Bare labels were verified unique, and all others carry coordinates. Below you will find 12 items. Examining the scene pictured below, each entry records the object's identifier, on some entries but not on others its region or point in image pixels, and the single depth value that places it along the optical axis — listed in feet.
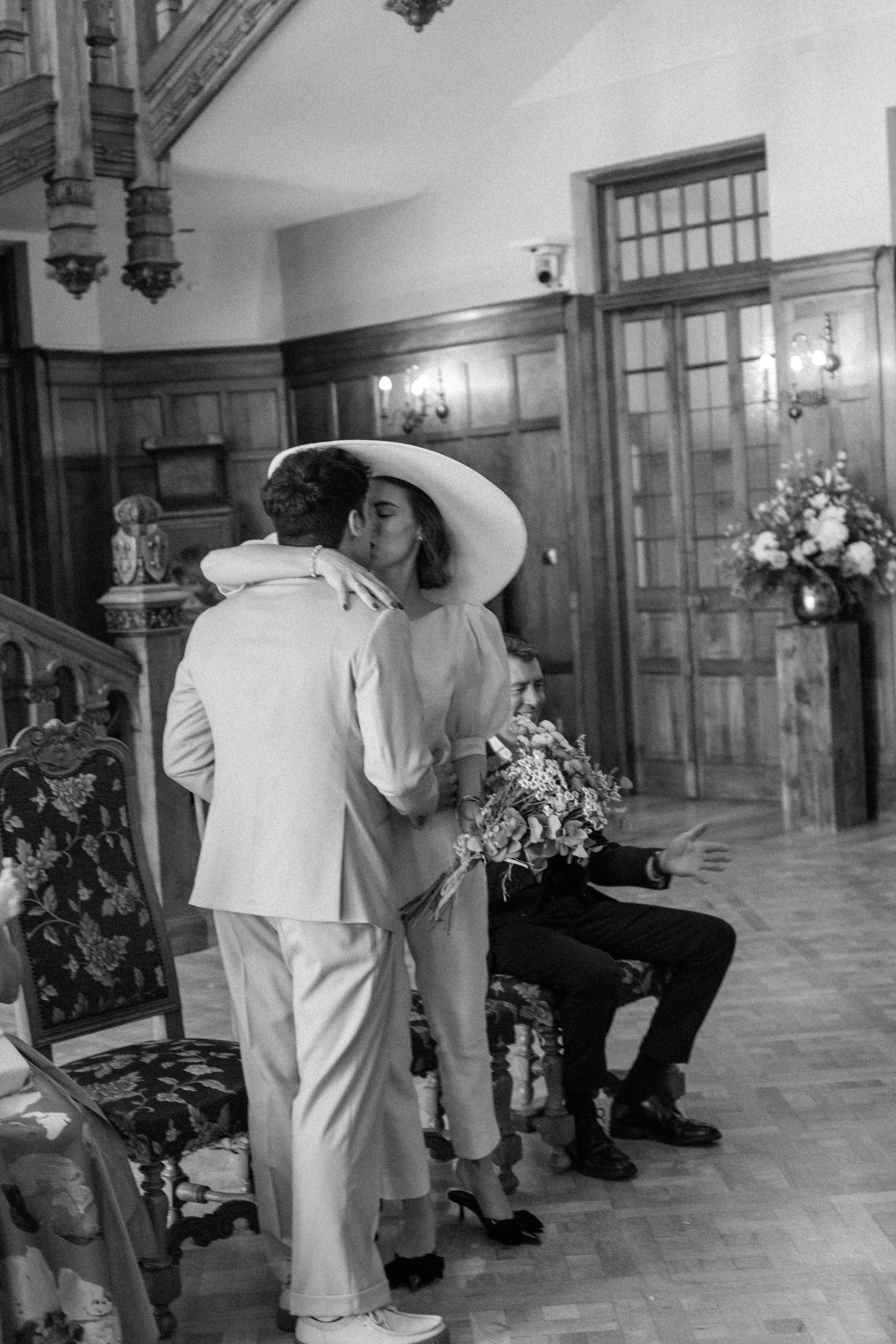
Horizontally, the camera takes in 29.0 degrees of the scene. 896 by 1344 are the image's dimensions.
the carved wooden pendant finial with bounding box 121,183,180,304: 27.94
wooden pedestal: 27.30
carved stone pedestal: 20.38
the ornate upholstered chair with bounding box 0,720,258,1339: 10.53
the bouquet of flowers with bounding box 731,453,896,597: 26.78
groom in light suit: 9.58
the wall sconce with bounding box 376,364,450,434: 33.37
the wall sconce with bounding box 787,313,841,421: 27.96
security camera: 30.96
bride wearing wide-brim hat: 10.80
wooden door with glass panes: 30.12
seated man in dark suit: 12.67
